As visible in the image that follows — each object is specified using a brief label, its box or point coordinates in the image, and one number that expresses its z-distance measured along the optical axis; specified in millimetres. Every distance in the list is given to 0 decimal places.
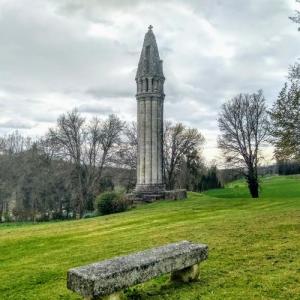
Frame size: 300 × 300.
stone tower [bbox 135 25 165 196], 40219
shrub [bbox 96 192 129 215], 33594
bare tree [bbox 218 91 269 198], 39250
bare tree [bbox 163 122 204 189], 55594
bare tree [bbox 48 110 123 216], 46312
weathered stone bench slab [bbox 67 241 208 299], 5441
